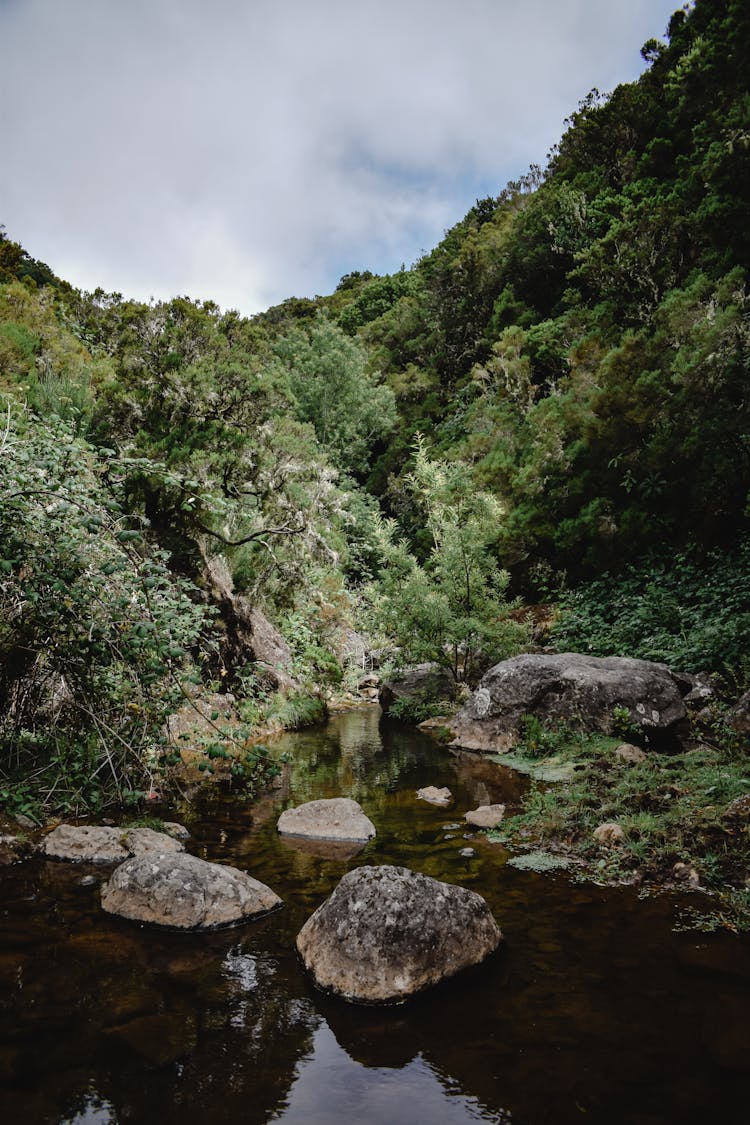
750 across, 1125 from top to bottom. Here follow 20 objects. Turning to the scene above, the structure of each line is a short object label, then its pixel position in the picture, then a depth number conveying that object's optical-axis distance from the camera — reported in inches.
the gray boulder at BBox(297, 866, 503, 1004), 147.9
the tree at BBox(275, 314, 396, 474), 1274.6
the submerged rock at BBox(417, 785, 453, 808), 309.1
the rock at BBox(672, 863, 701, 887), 200.8
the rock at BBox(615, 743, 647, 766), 318.9
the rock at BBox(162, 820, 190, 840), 250.1
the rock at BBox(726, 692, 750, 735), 324.2
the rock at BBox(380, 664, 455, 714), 593.6
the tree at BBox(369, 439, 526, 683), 552.1
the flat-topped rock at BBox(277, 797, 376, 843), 261.9
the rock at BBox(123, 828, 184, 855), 224.7
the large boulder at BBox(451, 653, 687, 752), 383.9
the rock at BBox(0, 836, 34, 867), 216.5
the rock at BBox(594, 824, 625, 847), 230.2
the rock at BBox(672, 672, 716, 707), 405.7
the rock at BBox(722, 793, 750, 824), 221.5
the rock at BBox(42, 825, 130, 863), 222.7
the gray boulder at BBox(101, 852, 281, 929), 180.2
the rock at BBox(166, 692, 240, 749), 397.1
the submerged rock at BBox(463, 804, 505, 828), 267.6
